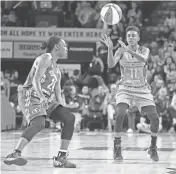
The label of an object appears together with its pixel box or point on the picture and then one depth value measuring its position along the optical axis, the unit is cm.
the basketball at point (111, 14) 1002
